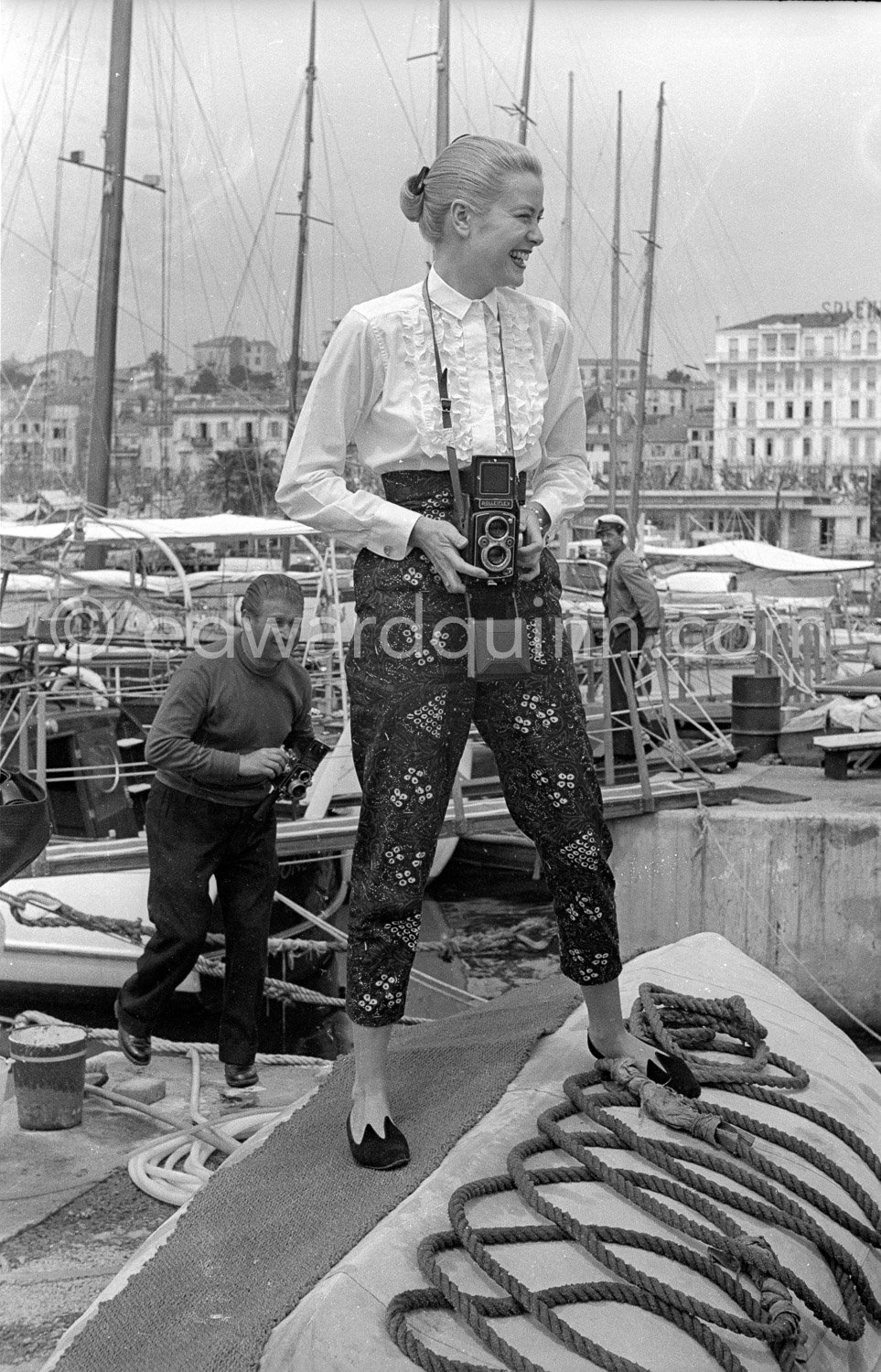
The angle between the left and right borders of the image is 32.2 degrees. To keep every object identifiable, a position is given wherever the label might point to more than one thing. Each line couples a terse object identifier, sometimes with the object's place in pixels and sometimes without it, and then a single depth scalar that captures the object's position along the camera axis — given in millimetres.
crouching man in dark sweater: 5176
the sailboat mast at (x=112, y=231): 18375
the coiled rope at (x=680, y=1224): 2371
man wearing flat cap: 12617
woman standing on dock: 2943
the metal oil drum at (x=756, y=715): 13750
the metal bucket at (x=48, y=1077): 4348
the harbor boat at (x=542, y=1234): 2355
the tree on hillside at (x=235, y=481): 48034
